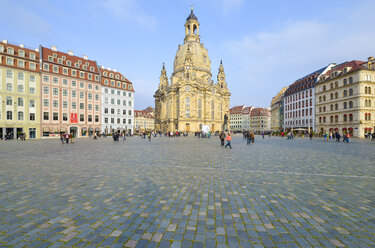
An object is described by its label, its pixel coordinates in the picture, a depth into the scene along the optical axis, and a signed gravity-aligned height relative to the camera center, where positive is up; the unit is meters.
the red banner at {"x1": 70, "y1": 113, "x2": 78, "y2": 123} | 46.91 +2.12
